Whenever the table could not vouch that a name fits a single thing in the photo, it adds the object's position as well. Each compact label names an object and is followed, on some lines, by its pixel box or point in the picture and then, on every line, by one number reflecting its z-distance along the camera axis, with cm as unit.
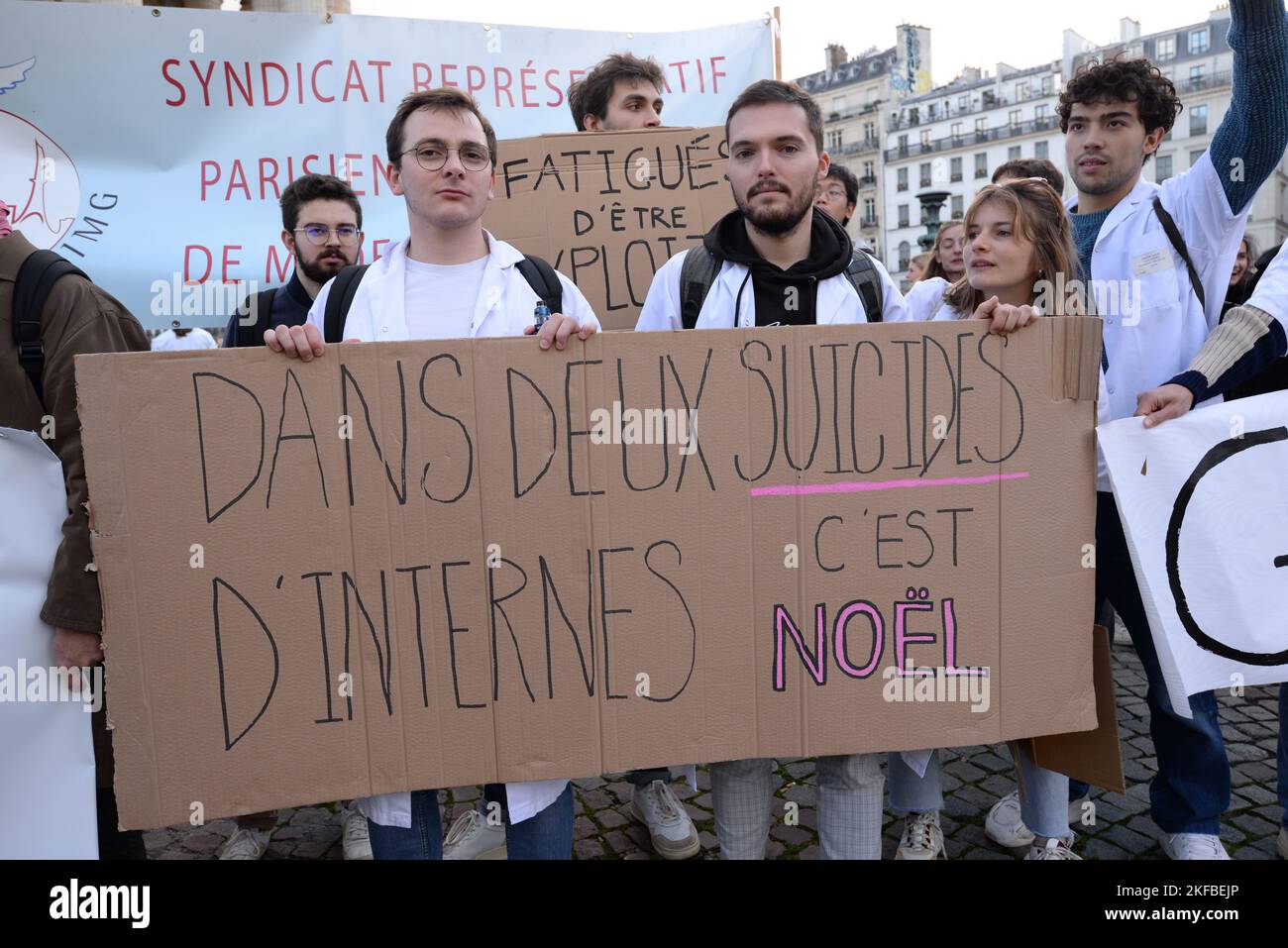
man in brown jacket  216
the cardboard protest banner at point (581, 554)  209
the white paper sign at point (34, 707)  216
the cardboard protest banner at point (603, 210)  355
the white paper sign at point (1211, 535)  243
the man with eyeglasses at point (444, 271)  244
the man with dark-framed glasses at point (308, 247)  352
